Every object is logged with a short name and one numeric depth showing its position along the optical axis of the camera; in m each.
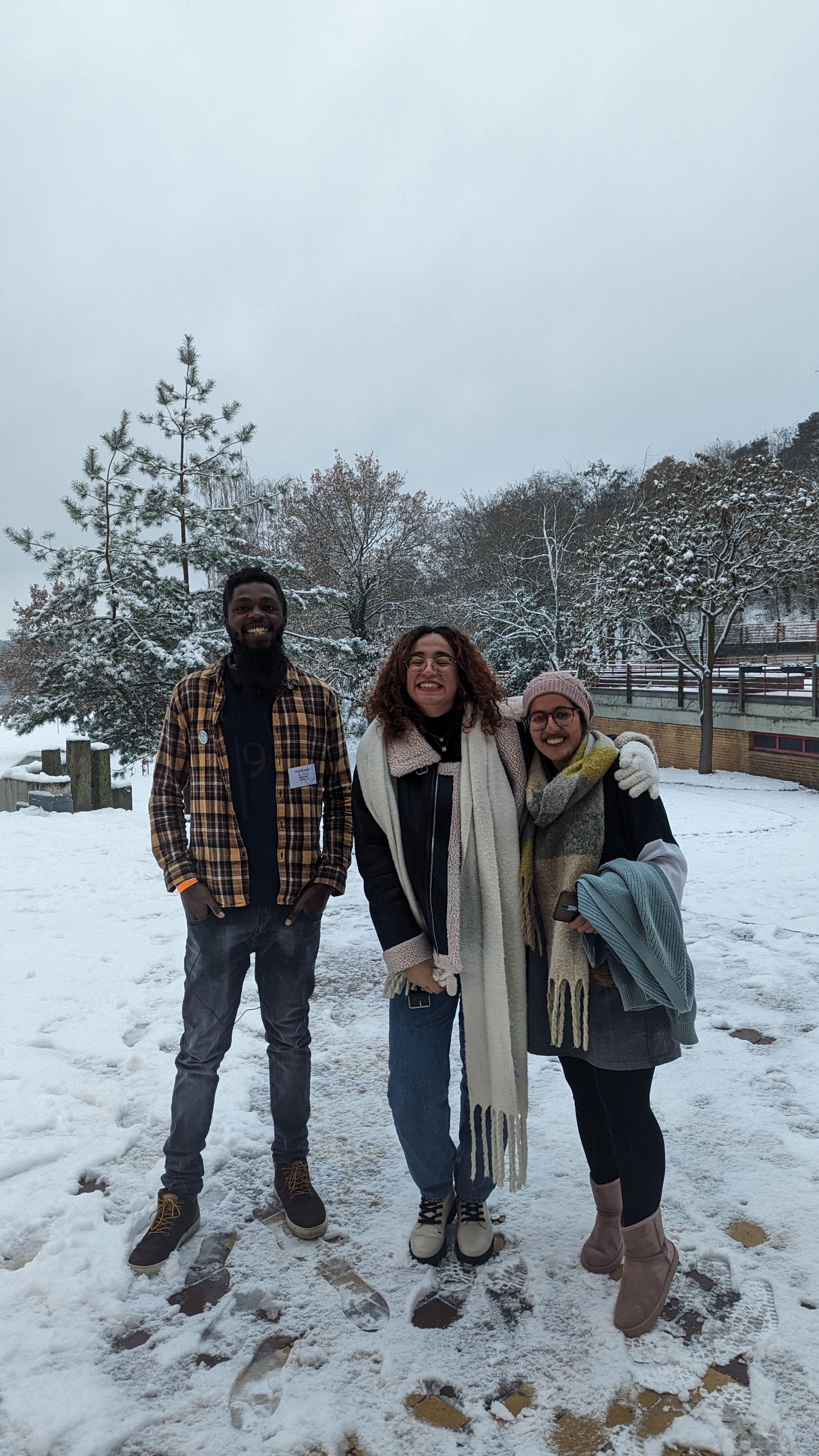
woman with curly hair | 2.23
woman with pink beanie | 2.07
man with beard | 2.44
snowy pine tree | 12.46
